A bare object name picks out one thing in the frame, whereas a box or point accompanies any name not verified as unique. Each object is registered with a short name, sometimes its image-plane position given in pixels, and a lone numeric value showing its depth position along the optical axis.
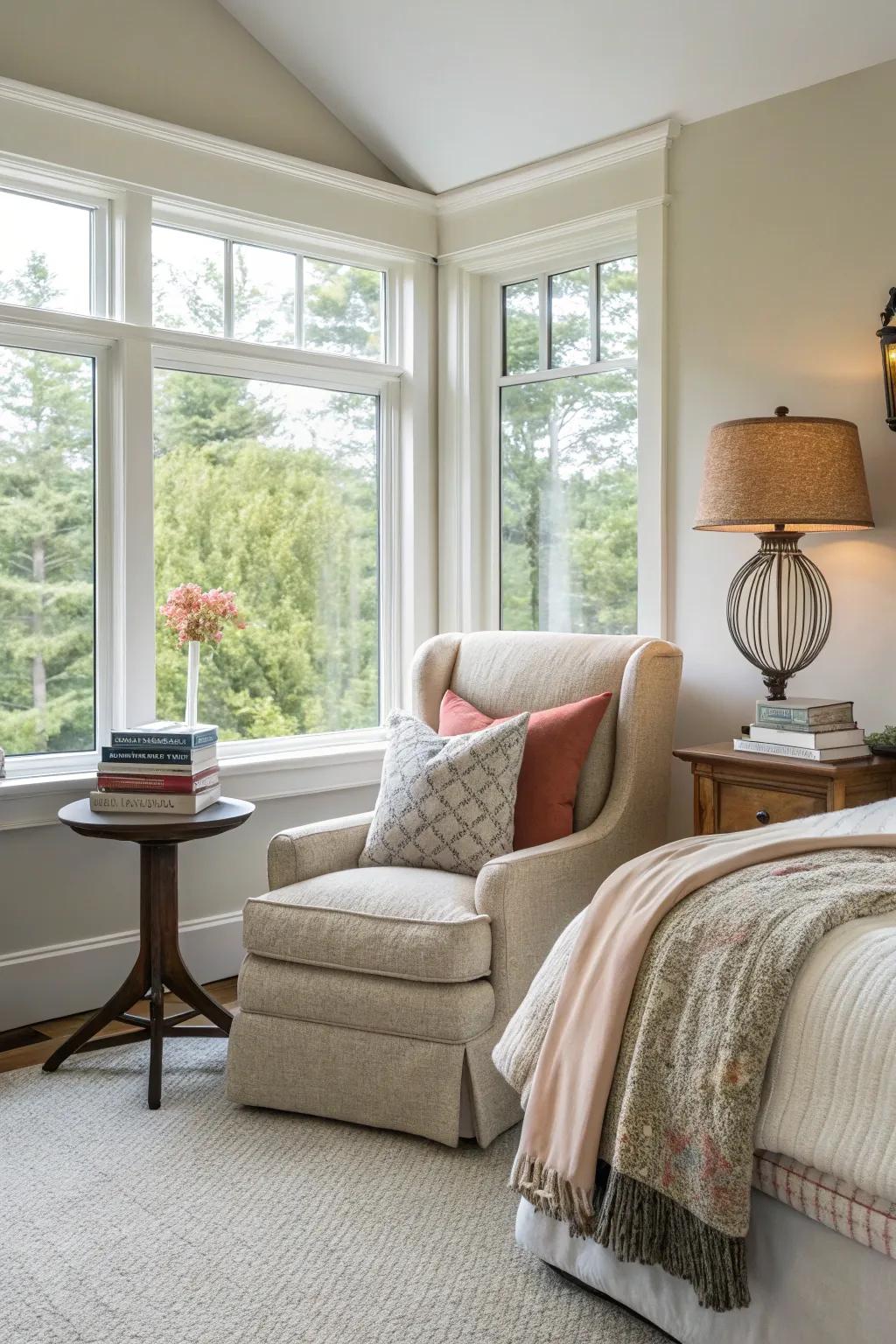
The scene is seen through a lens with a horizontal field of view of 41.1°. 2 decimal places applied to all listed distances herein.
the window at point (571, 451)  3.69
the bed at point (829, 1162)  1.45
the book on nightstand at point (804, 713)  2.82
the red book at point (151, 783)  2.93
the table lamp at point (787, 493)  2.78
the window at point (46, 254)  3.23
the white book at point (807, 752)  2.78
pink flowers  3.23
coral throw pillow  2.90
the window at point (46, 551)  3.26
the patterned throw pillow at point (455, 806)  2.81
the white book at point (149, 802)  2.92
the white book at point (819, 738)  2.79
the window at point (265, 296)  3.56
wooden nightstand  2.72
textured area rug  1.89
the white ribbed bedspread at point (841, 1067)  1.43
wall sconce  2.90
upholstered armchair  2.47
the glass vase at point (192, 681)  3.30
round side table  2.83
